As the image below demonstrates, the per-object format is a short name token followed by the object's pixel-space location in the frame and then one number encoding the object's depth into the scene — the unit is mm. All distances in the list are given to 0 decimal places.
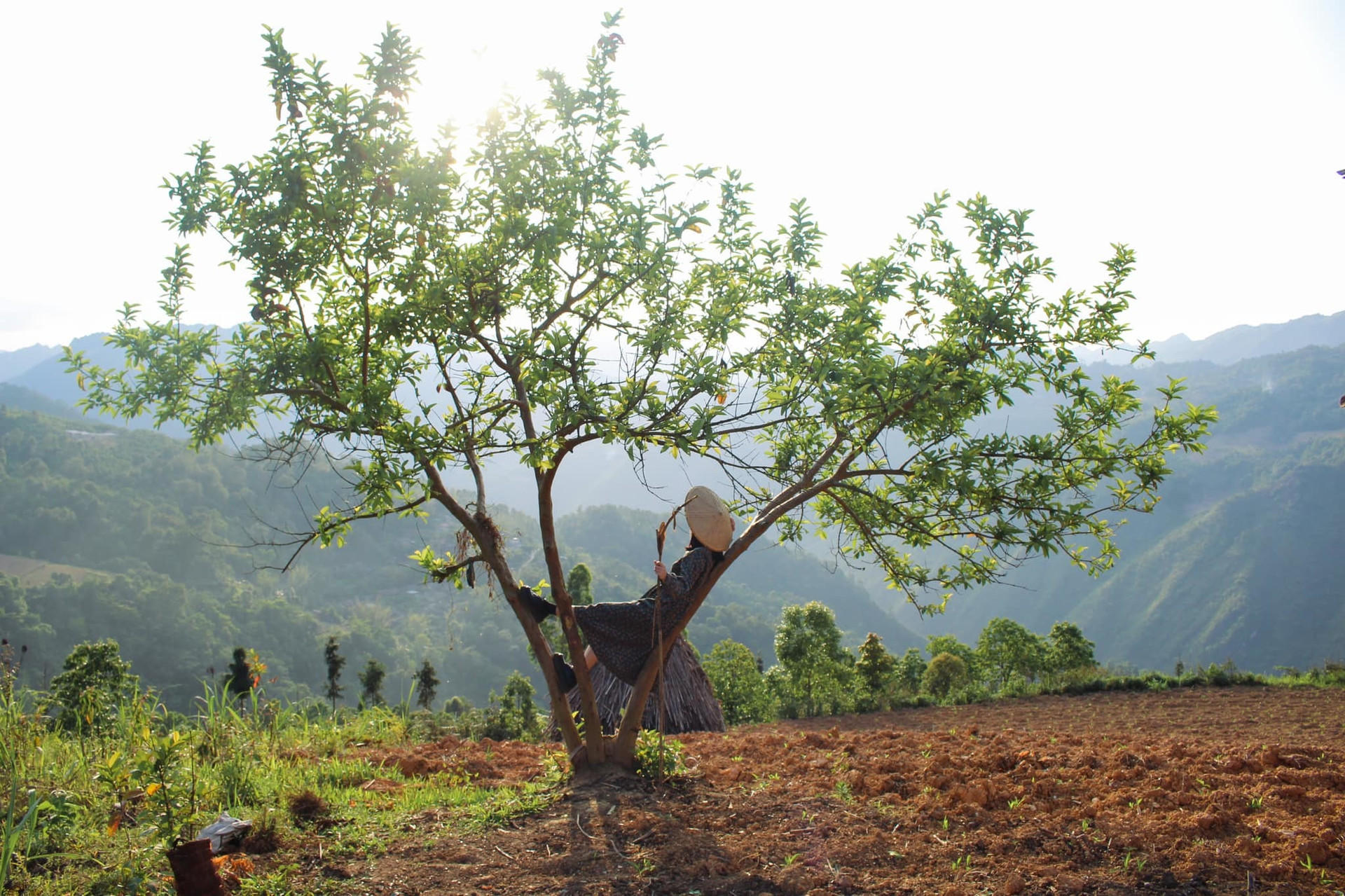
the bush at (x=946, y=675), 10758
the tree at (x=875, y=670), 10609
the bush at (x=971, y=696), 9695
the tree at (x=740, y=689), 10992
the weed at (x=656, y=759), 4484
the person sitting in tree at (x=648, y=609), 4480
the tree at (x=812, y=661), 10633
